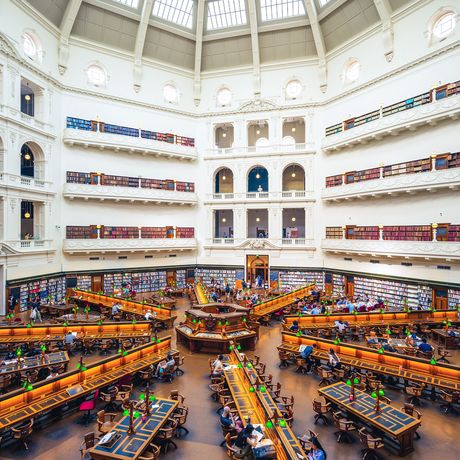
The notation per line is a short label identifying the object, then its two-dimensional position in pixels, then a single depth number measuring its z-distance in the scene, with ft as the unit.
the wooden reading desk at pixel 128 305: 52.54
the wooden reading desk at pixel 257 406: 19.76
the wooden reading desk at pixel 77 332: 40.70
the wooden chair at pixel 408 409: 23.56
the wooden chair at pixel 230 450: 20.21
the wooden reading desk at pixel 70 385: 23.95
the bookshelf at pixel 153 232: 80.38
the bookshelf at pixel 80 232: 72.18
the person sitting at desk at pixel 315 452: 19.11
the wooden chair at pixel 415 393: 27.91
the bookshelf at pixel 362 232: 67.72
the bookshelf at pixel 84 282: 72.49
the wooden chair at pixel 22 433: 22.25
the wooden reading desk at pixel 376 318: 47.73
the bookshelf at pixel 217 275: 84.74
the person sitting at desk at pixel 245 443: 20.10
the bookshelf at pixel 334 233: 76.02
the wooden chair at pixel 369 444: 21.12
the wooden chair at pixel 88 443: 20.29
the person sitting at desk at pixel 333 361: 32.63
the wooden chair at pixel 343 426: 23.26
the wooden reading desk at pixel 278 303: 53.93
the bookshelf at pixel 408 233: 58.44
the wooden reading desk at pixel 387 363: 29.35
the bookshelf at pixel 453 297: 53.88
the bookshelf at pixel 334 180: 76.28
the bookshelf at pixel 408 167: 59.11
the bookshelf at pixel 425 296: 58.13
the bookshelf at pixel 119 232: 76.38
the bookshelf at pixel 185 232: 85.15
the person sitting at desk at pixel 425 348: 35.25
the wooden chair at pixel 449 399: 27.25
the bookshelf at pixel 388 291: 61.00
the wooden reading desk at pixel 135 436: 19.39
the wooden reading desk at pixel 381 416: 21.94
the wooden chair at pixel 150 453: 19.39
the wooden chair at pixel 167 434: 22.47
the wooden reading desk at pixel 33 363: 30.89
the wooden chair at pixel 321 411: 25.61
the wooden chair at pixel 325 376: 31.58
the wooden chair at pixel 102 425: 21.97
